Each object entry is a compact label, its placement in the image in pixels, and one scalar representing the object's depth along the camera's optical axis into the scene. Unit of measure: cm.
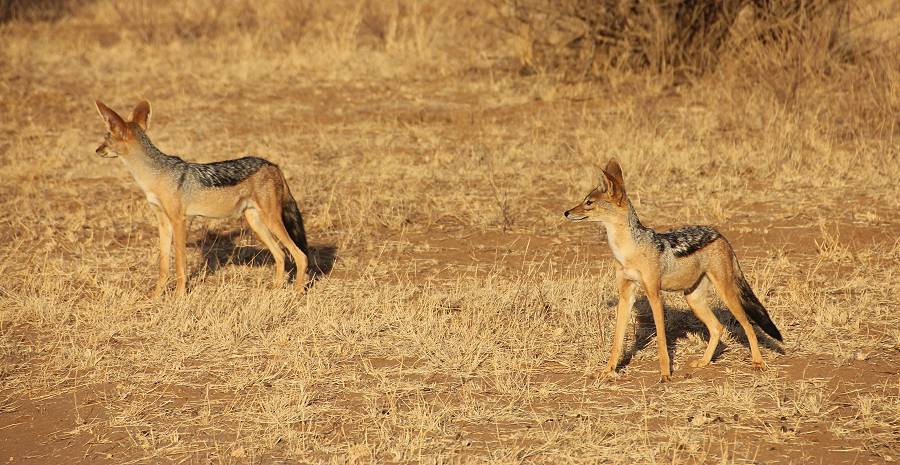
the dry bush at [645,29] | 2941
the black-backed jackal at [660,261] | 1241
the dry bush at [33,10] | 4003
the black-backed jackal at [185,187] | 1603
